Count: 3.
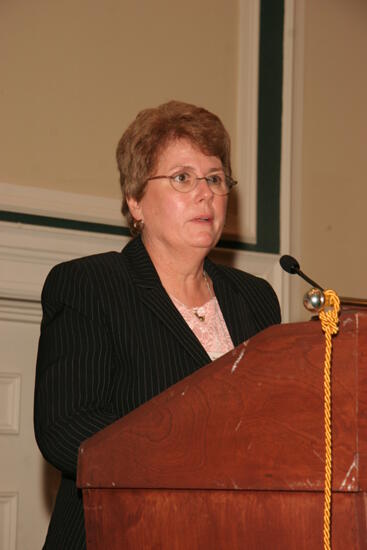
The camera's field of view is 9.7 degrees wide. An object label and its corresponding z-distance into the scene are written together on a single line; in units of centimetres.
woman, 310
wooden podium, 265
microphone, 274
